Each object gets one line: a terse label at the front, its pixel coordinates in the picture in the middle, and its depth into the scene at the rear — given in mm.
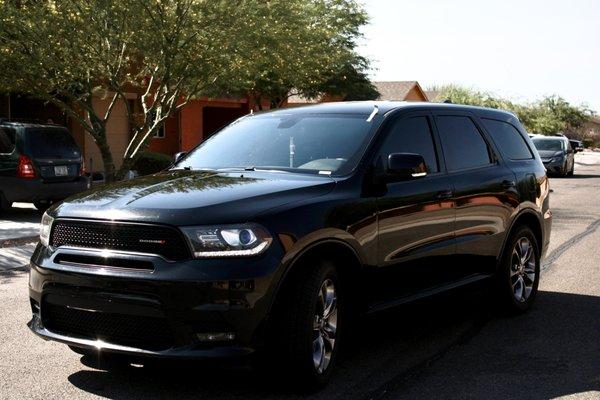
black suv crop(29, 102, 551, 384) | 4668
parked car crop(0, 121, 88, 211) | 15641
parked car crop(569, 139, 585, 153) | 52700
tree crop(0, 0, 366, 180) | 16734
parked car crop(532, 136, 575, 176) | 33219
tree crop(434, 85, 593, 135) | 77188
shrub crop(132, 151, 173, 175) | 27438
